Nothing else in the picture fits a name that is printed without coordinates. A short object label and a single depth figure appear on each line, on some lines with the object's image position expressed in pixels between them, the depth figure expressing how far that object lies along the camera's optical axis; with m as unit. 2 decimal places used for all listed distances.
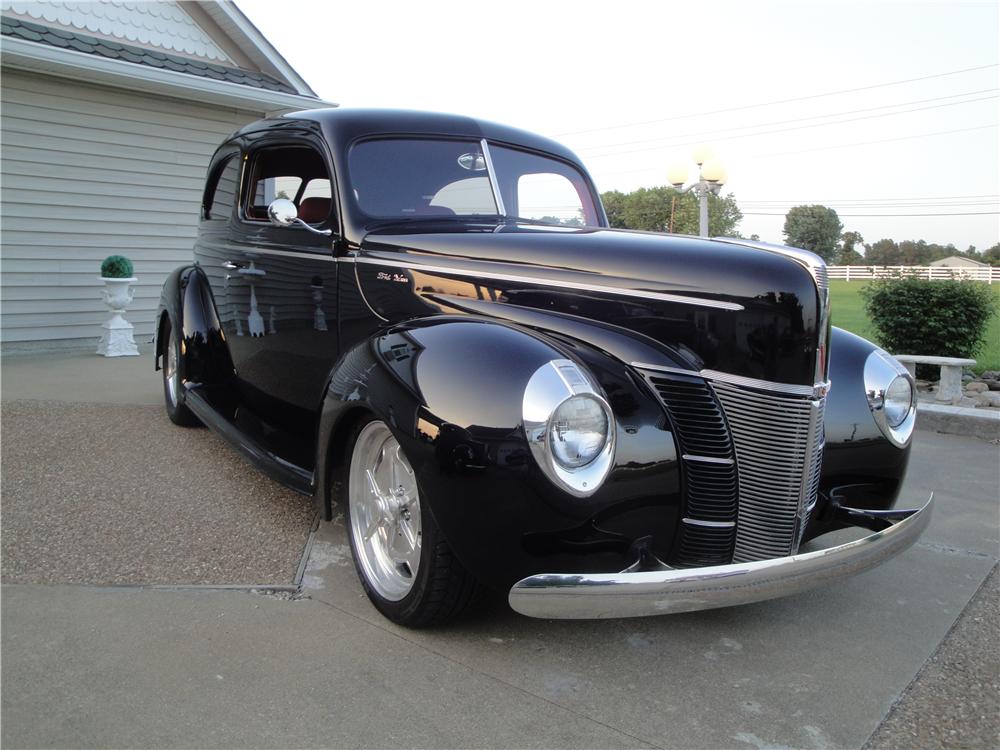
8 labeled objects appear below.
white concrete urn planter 8.05
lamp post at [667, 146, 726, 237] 12.26
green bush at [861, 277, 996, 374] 7.68
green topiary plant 8.03
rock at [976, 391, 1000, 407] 6.63
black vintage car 2.18
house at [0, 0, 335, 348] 7.79
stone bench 6.43
